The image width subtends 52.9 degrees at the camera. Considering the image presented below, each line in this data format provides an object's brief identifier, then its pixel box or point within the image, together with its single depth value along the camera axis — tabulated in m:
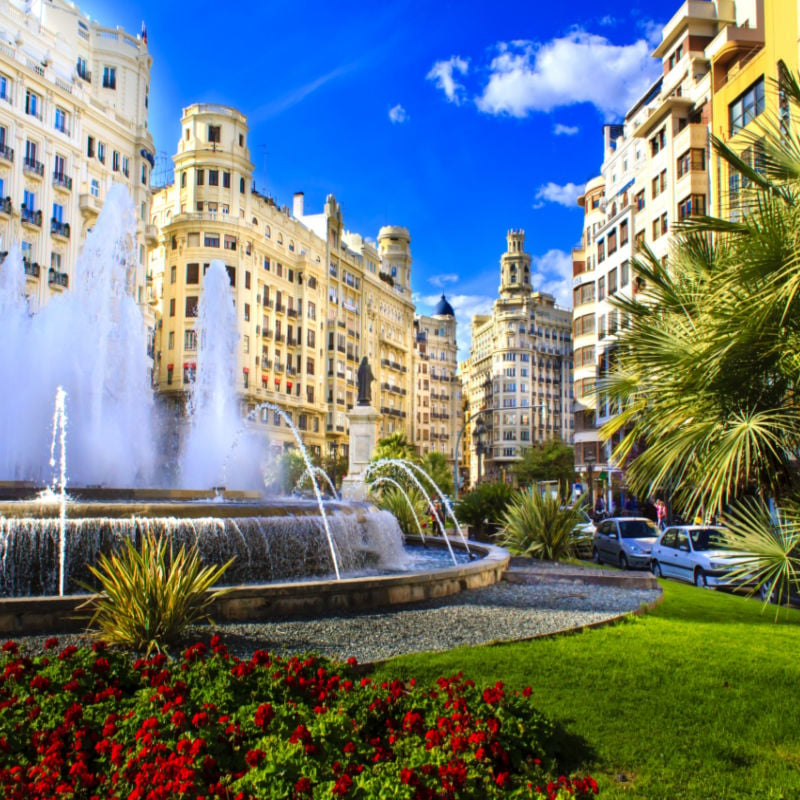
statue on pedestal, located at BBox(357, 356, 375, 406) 32.75
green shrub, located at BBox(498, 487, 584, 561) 16.98
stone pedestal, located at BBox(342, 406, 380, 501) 31.27
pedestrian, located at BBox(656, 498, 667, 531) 31.90
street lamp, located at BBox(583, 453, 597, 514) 44.58
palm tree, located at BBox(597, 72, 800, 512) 8.43
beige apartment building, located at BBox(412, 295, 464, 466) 110.00
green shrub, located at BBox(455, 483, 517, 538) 23.45
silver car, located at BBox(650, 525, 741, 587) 17.19
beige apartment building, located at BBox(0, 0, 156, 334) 42.50
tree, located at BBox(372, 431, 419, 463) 35.41
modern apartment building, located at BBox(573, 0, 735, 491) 38.56
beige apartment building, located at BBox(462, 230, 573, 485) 125.19
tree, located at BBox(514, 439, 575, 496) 74.19
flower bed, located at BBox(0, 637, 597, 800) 3.91
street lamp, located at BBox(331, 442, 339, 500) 69.64
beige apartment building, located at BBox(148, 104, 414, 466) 58.41
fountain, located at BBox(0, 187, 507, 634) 10.52
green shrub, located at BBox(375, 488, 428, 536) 20.88
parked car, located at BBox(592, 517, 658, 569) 20.95
